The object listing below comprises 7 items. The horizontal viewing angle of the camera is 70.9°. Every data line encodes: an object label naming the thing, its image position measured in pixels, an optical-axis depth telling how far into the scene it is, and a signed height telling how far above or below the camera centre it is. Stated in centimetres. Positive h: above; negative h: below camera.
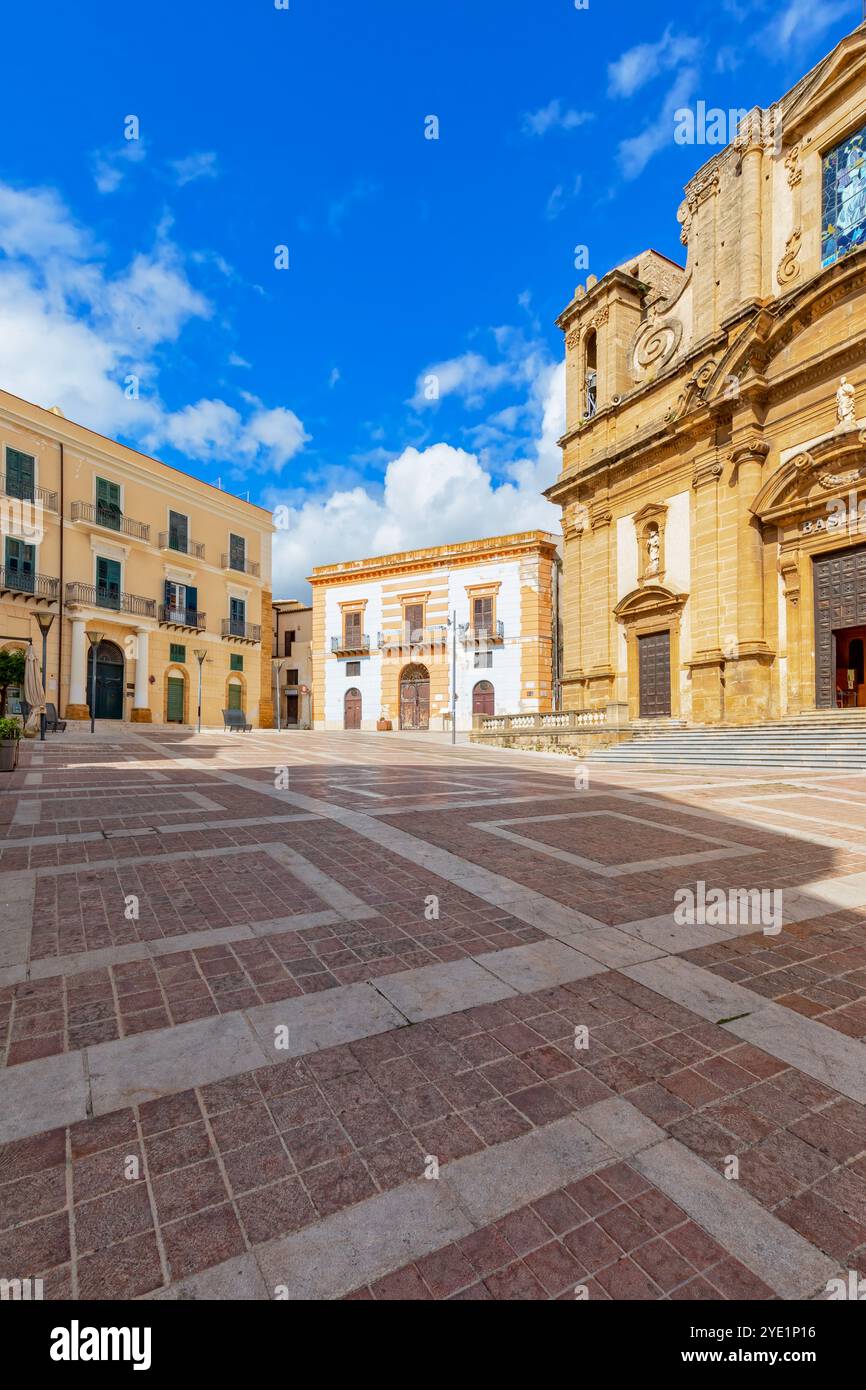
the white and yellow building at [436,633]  3162 +401
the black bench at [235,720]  2816 -66
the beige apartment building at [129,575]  2384 +598
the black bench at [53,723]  2098 -58
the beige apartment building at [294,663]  4169 +295
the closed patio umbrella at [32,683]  1321 +52
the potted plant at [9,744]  985 -62
